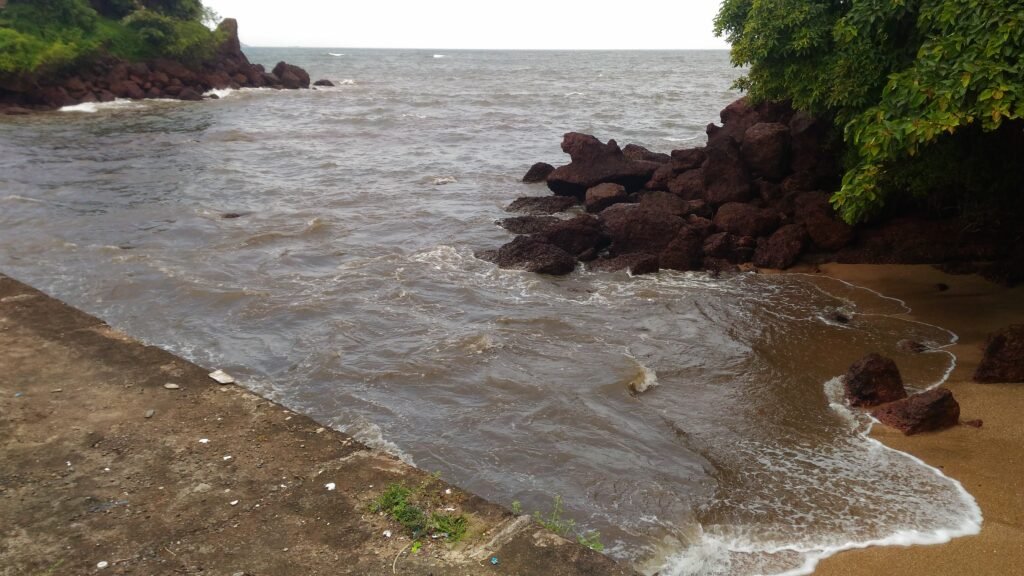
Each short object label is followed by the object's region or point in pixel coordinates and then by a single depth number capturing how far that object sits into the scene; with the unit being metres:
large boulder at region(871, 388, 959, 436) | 7.02
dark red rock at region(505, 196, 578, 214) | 16.58
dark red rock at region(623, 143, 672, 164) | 18.81
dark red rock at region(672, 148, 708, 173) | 16.69
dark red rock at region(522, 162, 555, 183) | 20.03
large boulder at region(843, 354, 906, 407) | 7.63
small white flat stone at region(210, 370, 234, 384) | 6.54
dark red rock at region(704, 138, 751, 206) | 14.55
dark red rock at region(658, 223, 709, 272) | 12.62
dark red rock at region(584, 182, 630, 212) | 15.88
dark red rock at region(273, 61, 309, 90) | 52.95
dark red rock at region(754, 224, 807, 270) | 12.53
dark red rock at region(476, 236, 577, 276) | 12.48
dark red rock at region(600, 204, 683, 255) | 13.25
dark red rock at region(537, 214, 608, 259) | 13.43
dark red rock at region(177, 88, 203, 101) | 41.25
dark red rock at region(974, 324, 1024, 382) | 7.85
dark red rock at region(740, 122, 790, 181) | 14.65
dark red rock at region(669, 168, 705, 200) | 15.42
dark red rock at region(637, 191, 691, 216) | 14.42
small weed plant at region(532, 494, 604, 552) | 5.00
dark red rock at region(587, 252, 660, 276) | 12.46
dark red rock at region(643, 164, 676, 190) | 16.50
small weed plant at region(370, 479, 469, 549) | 4.53
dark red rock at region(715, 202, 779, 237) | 13.42
